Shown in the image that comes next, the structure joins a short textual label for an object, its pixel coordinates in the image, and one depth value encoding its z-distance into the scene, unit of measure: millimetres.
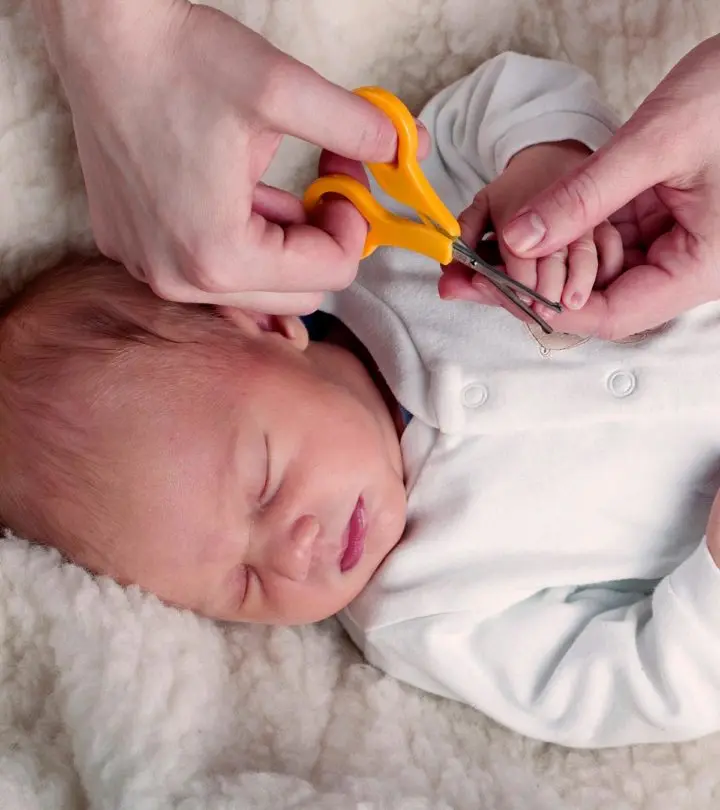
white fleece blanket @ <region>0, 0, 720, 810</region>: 483
